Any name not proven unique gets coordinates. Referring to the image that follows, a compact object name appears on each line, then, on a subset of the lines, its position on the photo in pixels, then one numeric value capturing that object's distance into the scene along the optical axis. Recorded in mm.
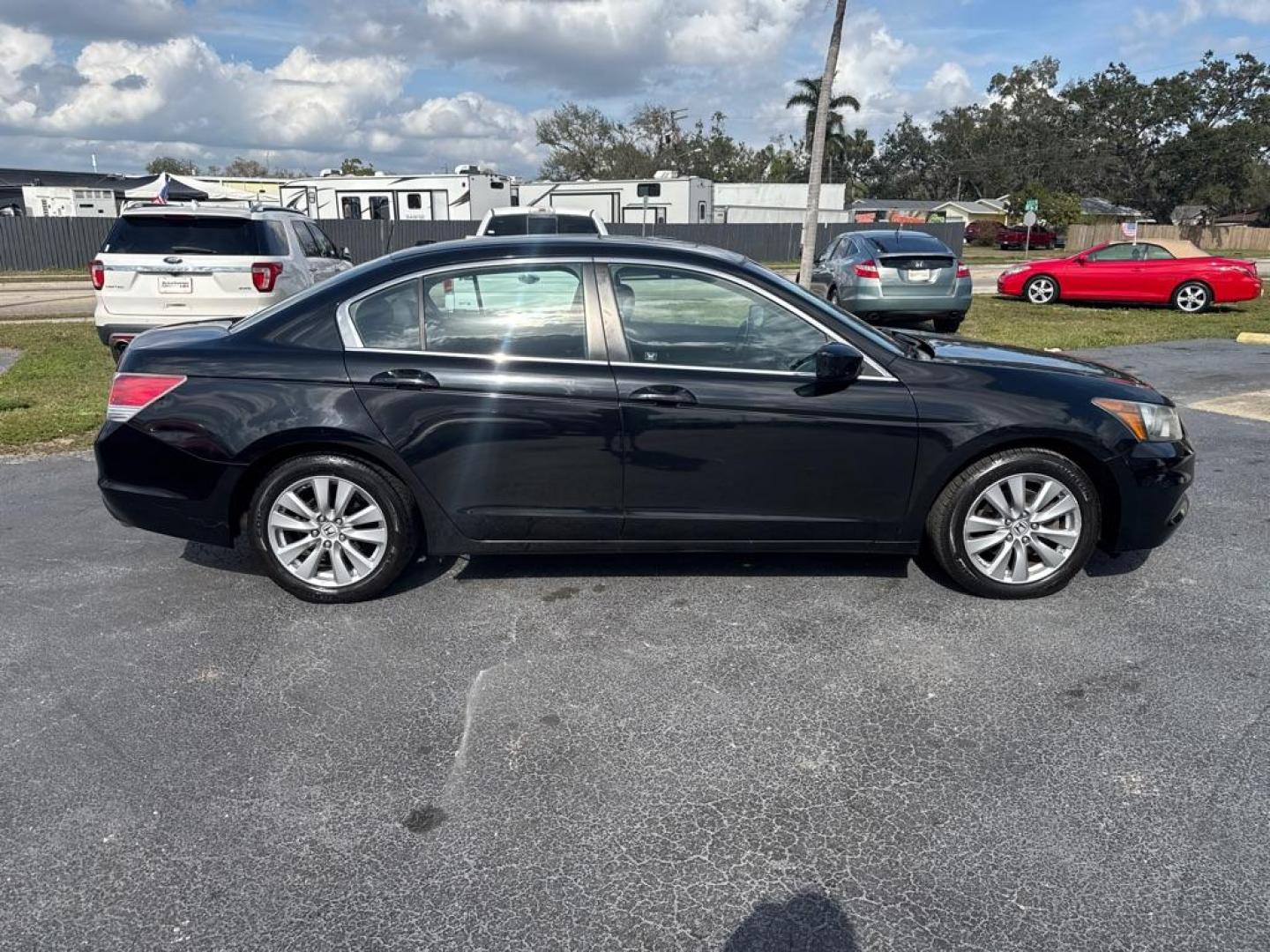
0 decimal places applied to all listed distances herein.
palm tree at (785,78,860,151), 46281
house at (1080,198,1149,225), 60903
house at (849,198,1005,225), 67244
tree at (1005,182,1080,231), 55750
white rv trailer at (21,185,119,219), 39188
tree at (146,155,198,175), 93531
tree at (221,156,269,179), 89269
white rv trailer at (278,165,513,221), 30422
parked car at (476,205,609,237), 13789
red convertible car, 16766
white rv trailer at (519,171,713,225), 30516
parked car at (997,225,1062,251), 50000
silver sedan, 13242
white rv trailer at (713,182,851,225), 50625
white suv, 9422
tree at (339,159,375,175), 95200
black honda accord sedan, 4012
